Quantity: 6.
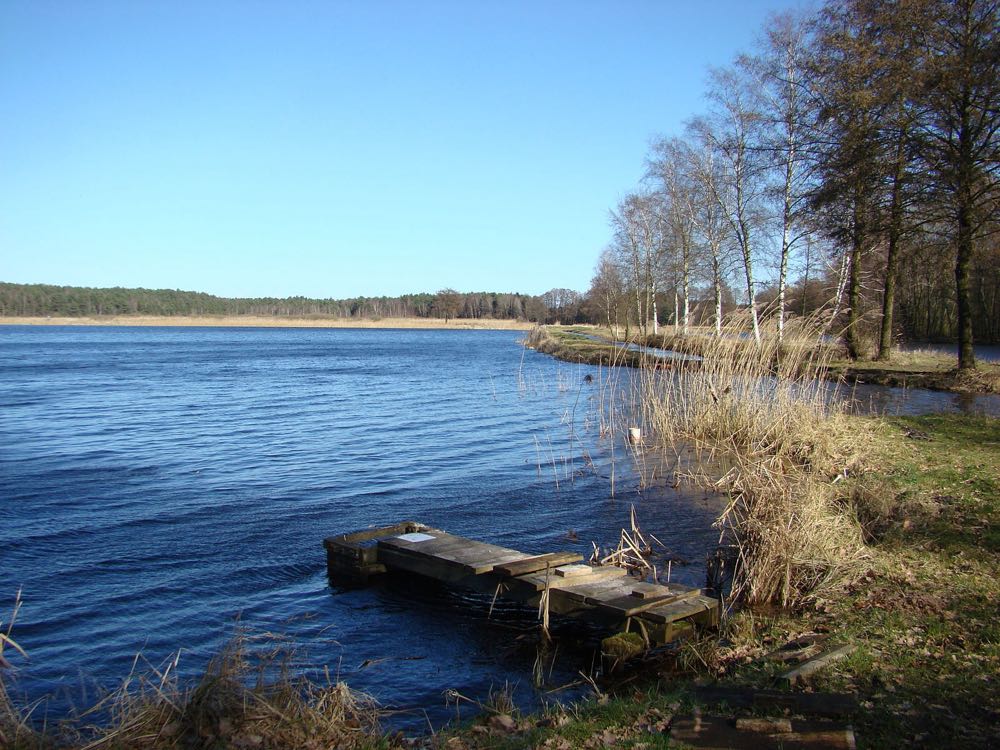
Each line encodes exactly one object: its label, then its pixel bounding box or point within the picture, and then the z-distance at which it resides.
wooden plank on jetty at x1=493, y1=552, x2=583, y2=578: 7.59
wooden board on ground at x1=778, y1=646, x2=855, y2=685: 5.21
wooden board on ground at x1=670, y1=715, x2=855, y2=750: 4.18
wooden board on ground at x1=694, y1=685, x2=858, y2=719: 4.61
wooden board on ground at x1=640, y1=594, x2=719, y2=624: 6.42
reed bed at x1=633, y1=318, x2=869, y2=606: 7.30
